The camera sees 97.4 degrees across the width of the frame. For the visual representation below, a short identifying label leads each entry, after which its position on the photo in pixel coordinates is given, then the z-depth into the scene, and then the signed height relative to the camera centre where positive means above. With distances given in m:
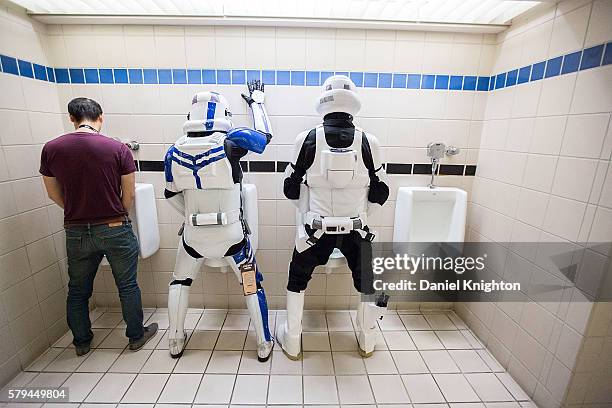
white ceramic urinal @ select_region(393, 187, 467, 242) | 1.99 -0.53
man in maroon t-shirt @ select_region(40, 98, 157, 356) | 1.52 -0.41
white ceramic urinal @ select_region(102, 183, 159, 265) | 1.92 -0.59
